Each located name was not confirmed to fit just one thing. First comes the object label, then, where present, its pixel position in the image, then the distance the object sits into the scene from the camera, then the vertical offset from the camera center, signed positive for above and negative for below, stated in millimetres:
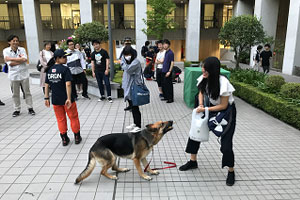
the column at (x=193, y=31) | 20578 +1504
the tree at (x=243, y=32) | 10414 +706
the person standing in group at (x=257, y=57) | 13773 -561
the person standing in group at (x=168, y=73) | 7765 -827
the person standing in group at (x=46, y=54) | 7730 -190
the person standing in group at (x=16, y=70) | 6000 -570
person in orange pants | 4371 -742
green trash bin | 7036 -1093
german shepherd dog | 3297 -1401
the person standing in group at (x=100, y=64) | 7652 -523
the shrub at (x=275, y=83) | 7293 -1101
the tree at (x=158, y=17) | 17917 +2414
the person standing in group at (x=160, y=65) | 8375 -613
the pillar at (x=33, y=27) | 20312 +1868
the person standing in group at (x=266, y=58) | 12289 -545
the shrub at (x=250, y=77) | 8718 -1186
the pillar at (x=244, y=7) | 21953 +3832
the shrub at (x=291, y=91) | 6359 -1186
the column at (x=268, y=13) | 16922 +2517
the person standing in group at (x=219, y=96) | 3158 -665
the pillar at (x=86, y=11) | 20188 +3209
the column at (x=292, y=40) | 13305 +445
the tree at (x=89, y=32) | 11750 +805
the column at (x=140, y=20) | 20125 +2418
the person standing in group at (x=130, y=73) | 5184 -553
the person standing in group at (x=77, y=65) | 7996 -606
